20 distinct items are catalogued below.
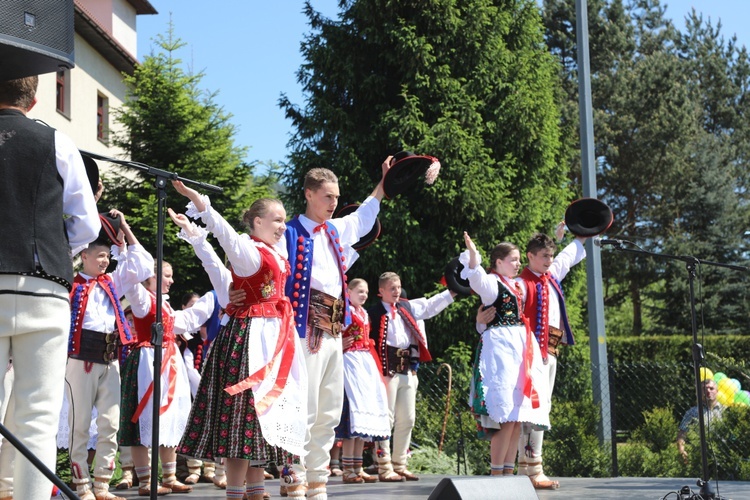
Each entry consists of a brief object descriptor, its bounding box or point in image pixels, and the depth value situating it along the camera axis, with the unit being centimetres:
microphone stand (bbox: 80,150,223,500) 477
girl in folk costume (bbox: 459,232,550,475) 715
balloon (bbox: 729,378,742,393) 1147
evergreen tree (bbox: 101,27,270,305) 1519
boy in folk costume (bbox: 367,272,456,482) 900
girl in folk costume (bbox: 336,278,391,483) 835
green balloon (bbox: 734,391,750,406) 1090
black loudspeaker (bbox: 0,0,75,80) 368
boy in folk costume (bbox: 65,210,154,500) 655
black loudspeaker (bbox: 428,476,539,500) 337
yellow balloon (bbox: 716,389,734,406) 1109
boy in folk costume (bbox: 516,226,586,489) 763
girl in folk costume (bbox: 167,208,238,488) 524
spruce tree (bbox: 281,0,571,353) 1496
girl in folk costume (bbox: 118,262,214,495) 731
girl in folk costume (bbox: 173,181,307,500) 519
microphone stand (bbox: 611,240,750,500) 627
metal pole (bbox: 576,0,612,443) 1028
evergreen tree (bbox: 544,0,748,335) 2836
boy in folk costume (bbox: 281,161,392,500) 565
